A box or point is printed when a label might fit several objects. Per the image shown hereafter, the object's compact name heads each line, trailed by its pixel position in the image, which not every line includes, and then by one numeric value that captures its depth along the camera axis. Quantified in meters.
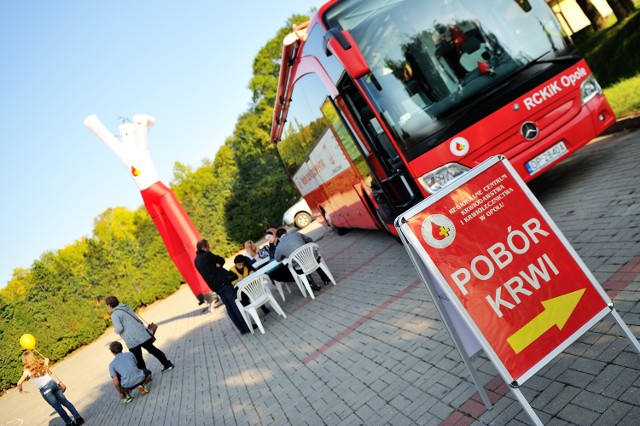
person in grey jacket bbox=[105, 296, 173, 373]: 9.11
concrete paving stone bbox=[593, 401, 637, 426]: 2.97
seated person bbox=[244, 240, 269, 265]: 12.12
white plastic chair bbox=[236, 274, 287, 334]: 9.49
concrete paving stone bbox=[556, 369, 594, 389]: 3.47
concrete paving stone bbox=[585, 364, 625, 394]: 3.33
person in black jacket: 9.43
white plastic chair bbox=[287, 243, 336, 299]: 9.73
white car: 24.36
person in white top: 9.51
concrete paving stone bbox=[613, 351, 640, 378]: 3.34
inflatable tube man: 15.08
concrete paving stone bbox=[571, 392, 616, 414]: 3.14
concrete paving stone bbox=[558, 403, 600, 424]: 3.10
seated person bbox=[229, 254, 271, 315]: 10.68
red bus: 6.75
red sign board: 3.23
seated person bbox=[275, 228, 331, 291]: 9.80
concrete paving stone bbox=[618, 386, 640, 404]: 3.09
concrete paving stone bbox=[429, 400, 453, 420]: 3.90
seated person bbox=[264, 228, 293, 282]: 10.66
